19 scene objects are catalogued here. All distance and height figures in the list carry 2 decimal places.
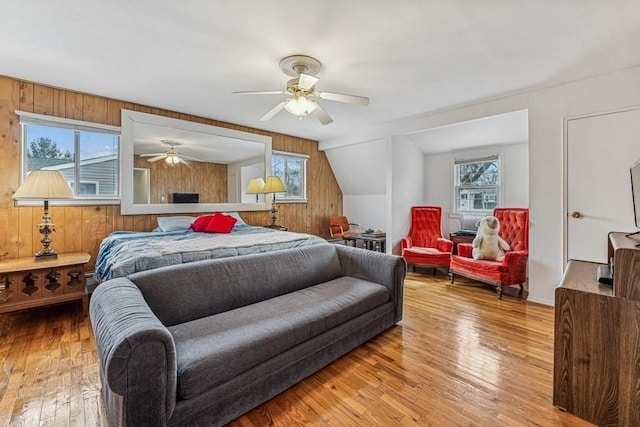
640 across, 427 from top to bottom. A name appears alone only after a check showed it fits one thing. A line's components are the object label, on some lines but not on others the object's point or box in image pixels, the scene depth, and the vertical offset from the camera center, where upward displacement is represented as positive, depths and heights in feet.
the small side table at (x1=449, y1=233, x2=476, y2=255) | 15.06 -1.25
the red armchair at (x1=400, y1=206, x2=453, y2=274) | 14.32 -1.41
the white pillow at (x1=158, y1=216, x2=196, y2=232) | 12.27 -0.36
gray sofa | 3.97 -2.20
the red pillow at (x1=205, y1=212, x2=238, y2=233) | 11.90 -0.38
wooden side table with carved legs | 8.44 -2.10
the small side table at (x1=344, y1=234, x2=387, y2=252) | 17.01 -1.53
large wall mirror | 12.12 +2.37
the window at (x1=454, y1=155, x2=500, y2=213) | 15.20 +1.67
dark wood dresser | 4.61 -2.21
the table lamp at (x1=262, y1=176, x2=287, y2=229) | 15.30 +1.54
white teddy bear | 12.26 -1.18
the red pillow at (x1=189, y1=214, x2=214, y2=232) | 12.05 -0.38
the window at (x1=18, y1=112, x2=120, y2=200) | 10.07 +2.34
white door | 9.04 +1.19
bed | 7.42 -0.96
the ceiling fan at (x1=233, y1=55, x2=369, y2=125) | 8.17 +3.62
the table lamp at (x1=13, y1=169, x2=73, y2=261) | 8.92 +0.72
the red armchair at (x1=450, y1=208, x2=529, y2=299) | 11.25 -1.90
